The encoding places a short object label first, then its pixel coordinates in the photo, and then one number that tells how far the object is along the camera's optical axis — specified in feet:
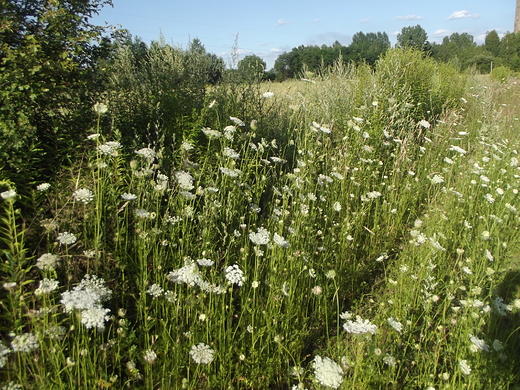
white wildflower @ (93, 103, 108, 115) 7.00
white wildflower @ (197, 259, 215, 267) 5.86
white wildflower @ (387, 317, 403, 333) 5.34
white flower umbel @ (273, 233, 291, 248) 6.47
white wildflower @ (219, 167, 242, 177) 7.80
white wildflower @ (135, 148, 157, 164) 7.46
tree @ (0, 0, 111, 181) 7.64
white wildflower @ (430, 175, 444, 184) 10.60
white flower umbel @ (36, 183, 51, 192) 6.55
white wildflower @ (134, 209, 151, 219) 6.30
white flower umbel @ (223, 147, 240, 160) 8.53
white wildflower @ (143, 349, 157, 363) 4.99
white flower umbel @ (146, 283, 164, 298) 5.83
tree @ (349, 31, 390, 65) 187.82
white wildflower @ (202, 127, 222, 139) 8.53
